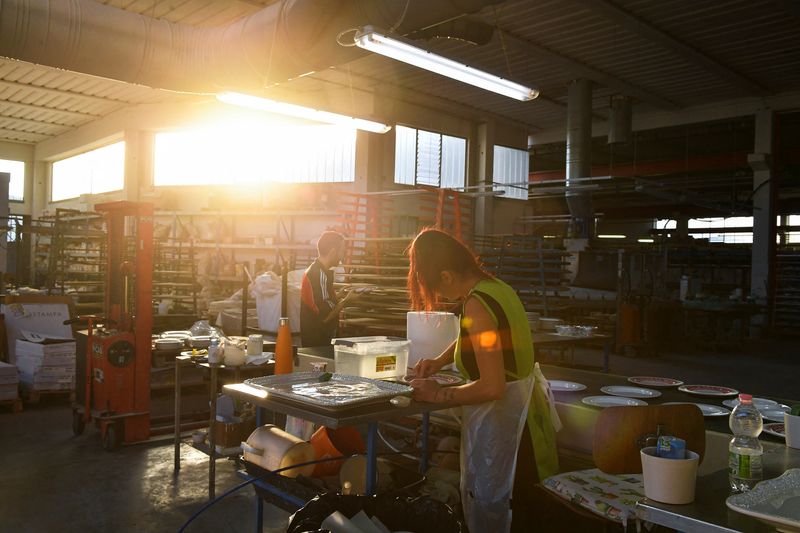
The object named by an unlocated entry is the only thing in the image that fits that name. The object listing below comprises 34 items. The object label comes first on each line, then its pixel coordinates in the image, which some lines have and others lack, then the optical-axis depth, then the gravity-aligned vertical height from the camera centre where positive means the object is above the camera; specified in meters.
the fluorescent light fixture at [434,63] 4.88 +1.73
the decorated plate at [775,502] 1.49 -0.59
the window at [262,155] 11.98 +2.05
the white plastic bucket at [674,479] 1.67 -0.57
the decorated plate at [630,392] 3.05 -0.62
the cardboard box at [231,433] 4.19 -1.21
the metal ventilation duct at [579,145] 11.41 +2.24
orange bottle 3.33 -0.52
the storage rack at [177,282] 9.55 -0.47
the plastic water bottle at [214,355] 3.86 -0.63
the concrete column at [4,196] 8.74 +0.73
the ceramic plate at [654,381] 3.35 -0.63
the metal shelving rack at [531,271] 9.37 -0.11
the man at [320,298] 4.77 -0.31
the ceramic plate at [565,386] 3.18 -0.63
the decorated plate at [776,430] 2.39 -0.63
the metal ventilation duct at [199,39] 5.29 +2.00
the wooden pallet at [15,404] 6.09 -1.54
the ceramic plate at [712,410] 2.71 -0.62
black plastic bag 1.90 -0.79
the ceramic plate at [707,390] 3.08 -0.61
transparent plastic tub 2.80 -0.45
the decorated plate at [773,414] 2.62 -0.61
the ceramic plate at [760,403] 2.81 -0.61
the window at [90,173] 15.30 +2.07
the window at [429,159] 12.34 +2.12
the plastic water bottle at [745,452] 1.82 -0.54
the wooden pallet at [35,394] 6.32 -1.50
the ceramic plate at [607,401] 2.83 -0.63
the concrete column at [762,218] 12.64 +1.10
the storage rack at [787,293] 12.91 -0.46
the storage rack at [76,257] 9.52 -0.11
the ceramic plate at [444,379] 2.60 -0.51
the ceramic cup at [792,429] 2.15 -0.55
